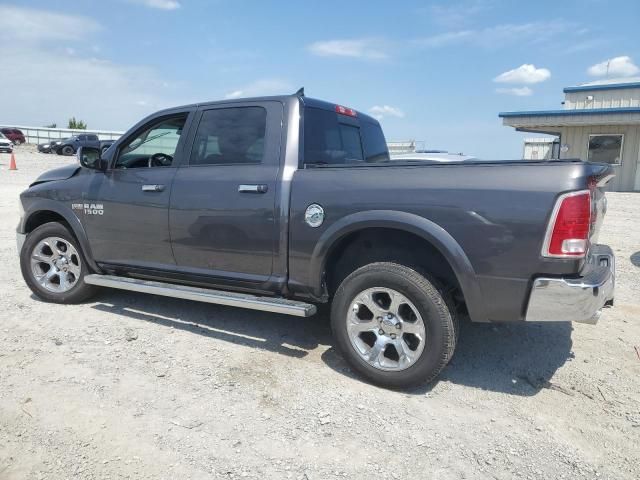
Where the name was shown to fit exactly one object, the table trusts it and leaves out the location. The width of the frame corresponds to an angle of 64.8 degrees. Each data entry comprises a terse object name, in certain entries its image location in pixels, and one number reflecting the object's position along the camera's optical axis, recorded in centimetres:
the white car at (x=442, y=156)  1072
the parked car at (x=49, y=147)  3584
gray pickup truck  292
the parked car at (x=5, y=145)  3156
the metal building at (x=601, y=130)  1867
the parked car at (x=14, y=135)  4183
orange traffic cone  2139
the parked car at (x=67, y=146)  3459
